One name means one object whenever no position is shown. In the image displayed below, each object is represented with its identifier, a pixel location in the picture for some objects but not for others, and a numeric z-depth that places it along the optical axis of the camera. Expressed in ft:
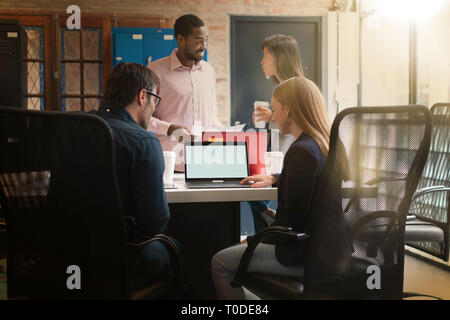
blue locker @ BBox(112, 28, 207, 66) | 16.63
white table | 6.25
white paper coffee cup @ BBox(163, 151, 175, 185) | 6.77
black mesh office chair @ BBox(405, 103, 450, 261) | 8.02
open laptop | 7.20
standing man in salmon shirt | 9.53
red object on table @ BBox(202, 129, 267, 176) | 7.46
